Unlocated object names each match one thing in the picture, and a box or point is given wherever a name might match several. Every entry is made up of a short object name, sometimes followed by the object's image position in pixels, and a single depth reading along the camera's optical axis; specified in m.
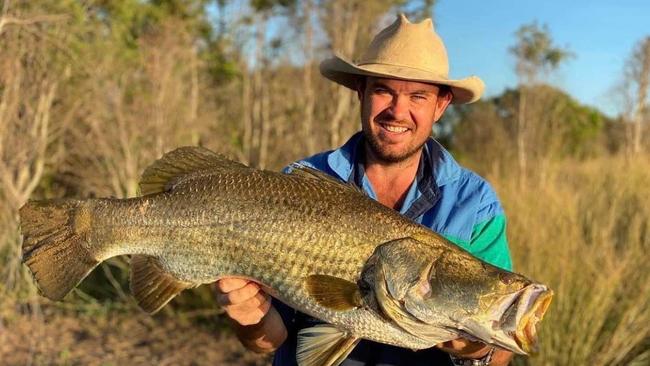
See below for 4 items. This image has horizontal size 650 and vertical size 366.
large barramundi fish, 2.18
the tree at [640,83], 15.66
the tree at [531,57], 21.88
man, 2.88
